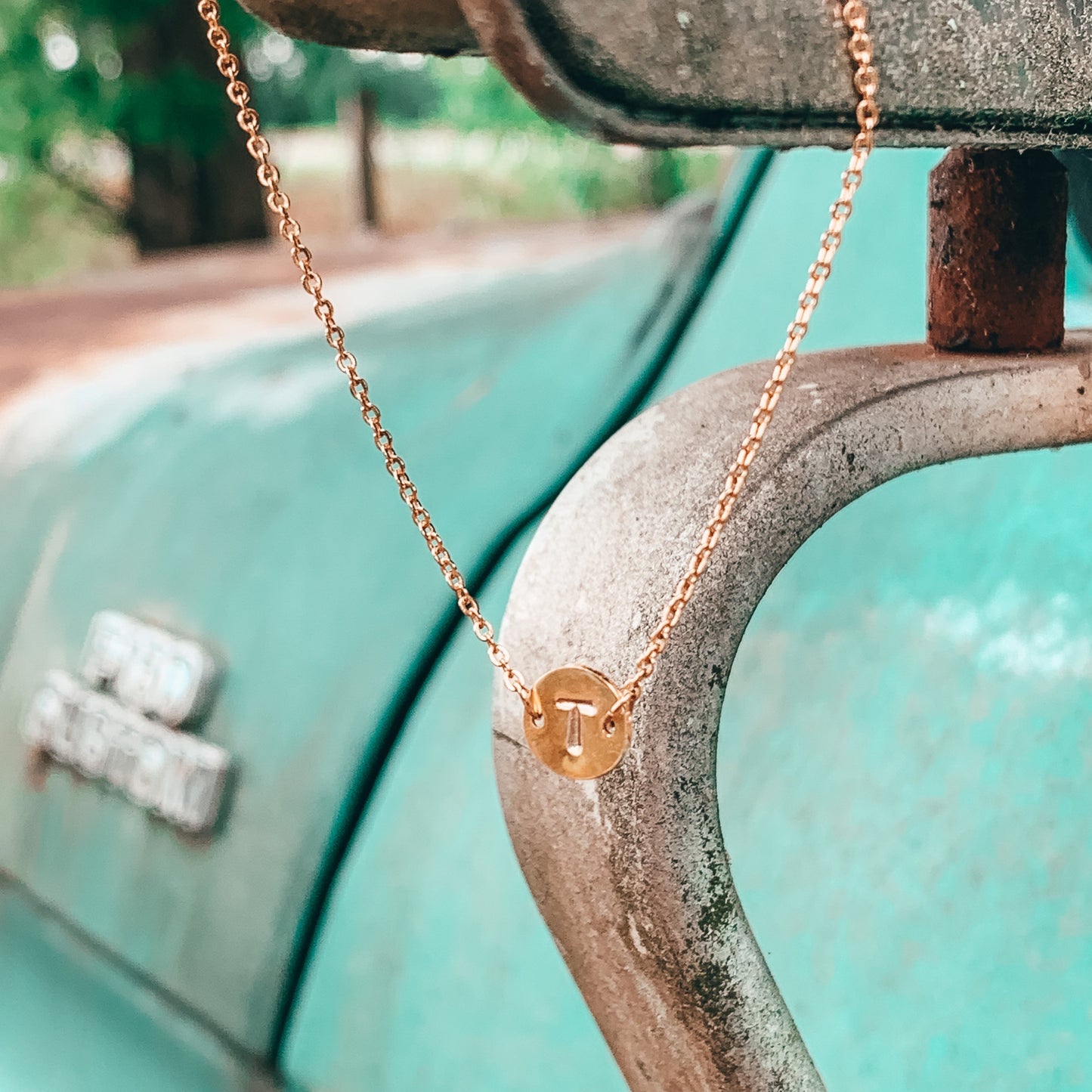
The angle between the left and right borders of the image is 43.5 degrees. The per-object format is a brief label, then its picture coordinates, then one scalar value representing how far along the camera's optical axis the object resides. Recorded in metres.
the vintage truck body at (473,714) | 0.45
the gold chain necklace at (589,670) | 0.23
